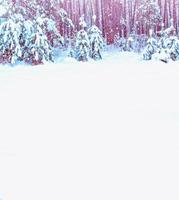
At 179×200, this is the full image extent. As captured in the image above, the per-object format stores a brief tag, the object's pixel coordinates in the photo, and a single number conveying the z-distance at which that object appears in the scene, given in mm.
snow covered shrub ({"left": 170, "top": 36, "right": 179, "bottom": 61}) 18891
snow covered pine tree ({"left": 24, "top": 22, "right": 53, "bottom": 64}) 17812
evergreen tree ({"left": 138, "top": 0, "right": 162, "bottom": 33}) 24359
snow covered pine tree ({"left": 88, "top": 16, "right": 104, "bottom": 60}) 19236
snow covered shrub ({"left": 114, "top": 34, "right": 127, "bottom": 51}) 23320
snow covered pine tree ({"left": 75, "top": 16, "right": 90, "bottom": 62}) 18781
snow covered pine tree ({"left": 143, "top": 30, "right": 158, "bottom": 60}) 19000
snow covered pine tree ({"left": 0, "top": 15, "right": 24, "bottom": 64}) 17641
